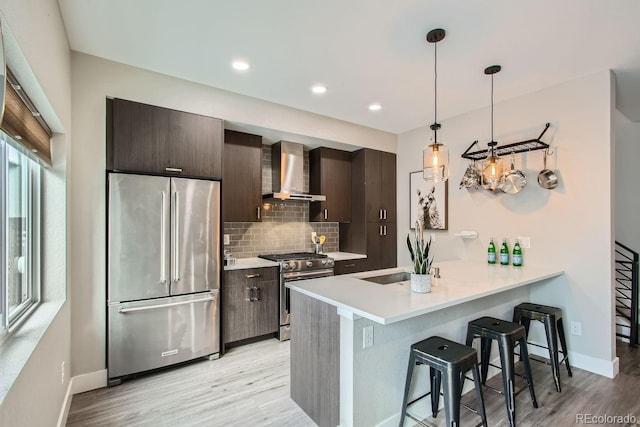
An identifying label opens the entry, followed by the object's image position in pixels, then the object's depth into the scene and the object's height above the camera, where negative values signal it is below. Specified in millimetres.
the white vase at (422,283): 2078 -470
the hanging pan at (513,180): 3238 +352
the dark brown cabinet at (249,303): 3238 -968
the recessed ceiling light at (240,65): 2664 +1308
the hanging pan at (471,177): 3639 +424
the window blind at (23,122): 1399 +482
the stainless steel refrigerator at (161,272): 2615 -517
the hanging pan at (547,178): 3035 +342
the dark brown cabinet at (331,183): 4363 +449
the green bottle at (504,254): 3299 -443
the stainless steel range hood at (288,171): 3996 +571
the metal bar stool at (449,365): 1727 -888
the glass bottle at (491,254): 3426 -457
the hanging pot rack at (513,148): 3089 +694
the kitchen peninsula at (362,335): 1826 -818
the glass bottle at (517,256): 3217 -448
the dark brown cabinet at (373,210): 4445 +52
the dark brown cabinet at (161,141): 2646 +679
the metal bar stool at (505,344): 2064 -941
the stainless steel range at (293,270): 3580 -686
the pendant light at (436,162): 2463 +411
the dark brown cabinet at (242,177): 3520 +437
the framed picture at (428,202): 4133 +159
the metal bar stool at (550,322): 2566 -967
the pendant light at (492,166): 2738 +435
